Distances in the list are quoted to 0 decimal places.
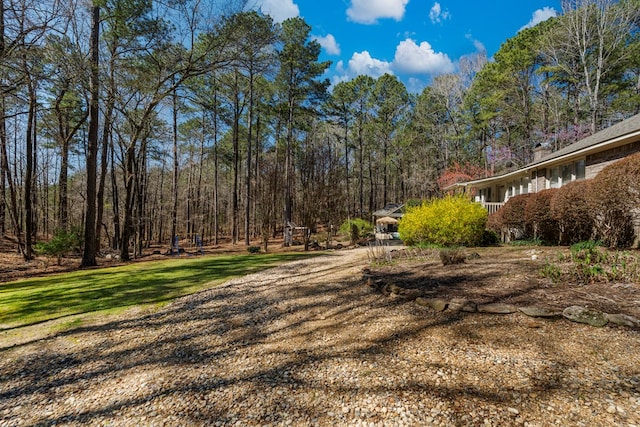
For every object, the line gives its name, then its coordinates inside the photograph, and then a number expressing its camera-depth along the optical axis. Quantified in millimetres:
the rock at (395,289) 4379
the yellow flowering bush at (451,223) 9133
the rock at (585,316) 2916
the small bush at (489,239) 9852
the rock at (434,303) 3666
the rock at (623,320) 2801
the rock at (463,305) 3523
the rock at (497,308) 3346
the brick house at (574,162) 8117
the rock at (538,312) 3143
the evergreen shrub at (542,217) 8695
